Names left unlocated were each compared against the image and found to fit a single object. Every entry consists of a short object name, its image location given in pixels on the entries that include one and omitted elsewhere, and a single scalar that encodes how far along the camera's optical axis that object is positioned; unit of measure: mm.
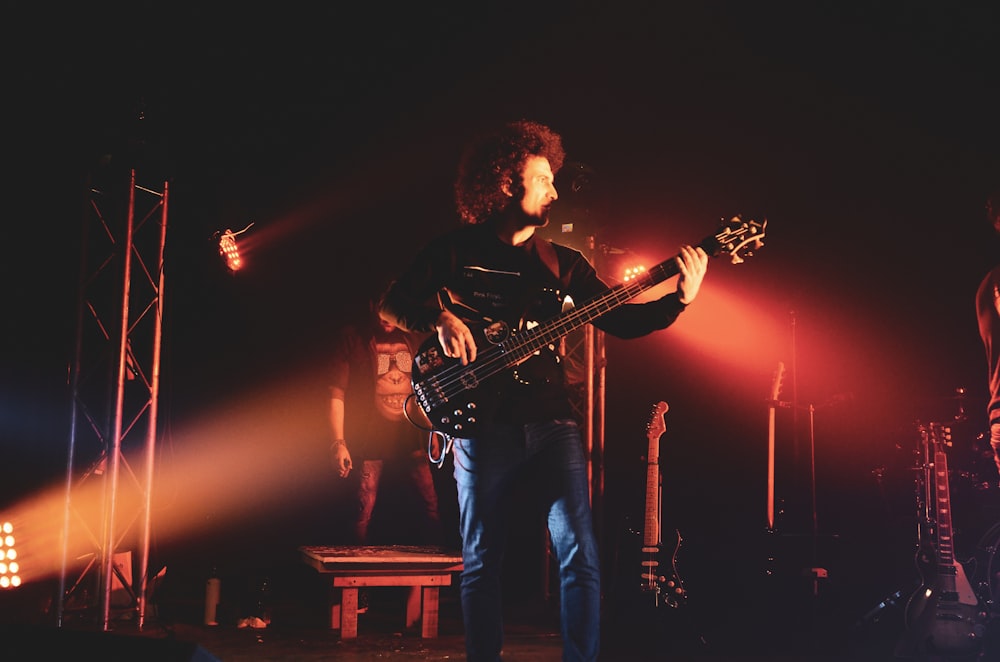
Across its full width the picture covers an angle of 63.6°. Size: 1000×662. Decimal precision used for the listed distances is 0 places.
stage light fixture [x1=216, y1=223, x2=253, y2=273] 6035
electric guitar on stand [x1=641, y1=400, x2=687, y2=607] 5191
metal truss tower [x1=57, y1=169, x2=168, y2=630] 5039
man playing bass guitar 2867
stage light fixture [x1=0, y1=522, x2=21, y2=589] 4859
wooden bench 4754
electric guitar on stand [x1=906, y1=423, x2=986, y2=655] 4441
